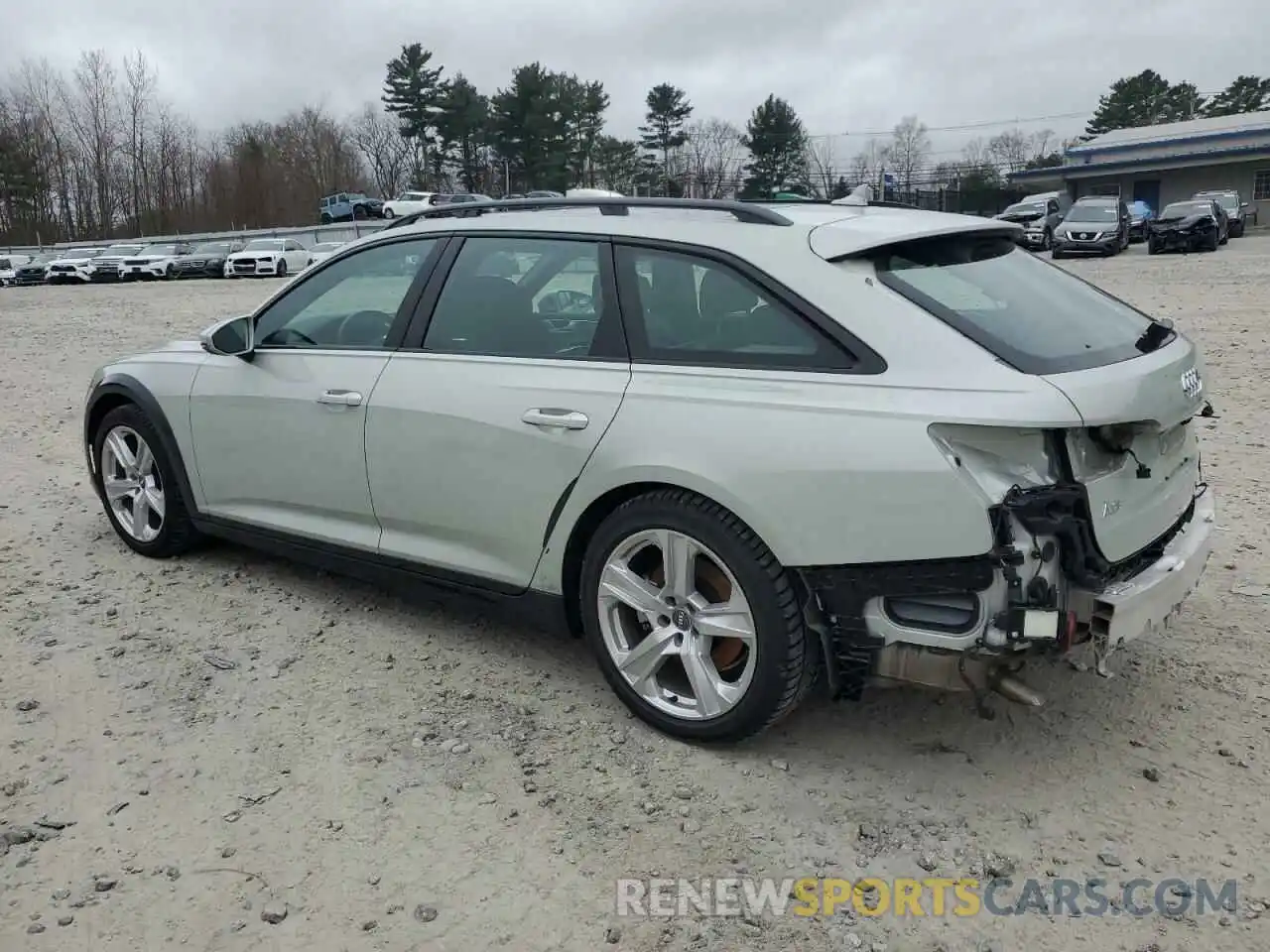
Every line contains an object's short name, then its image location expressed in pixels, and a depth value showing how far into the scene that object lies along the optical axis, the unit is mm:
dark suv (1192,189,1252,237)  35125
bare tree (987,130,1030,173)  79500
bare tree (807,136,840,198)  67062
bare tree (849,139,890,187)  71069
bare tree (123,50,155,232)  78500
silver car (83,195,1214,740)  2689
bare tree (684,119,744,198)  71250
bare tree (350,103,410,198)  81062
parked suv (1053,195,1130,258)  27531
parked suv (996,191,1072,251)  31594
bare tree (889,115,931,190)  79375
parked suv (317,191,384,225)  52969
